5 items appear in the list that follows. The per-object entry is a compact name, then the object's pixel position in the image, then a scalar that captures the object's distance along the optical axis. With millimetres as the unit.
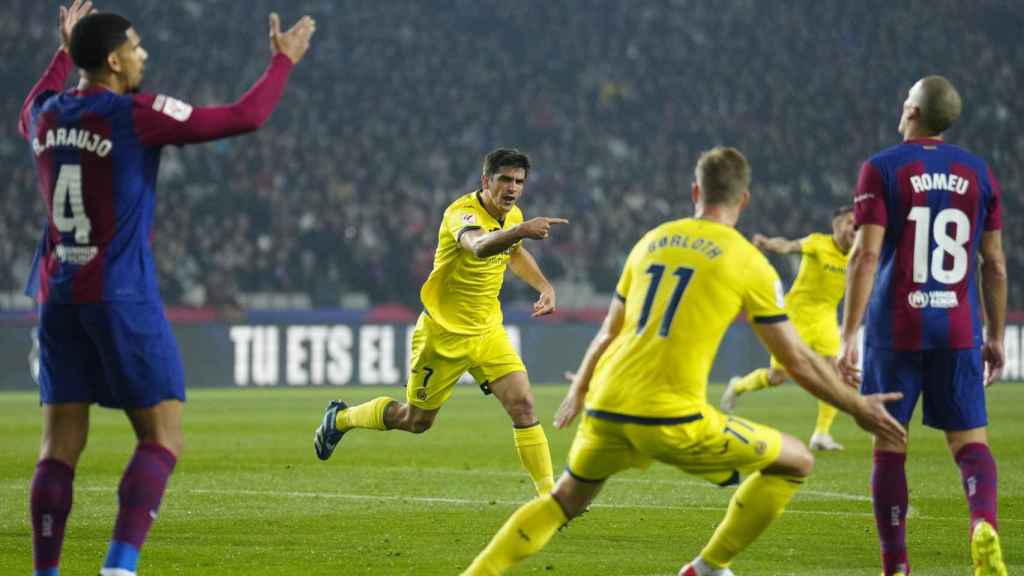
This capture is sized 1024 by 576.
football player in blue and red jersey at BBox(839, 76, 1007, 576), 12953
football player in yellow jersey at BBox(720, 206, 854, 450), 29062
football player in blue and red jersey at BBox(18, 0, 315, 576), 11031
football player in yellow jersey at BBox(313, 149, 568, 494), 18172
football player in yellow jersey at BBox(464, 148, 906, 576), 11000
